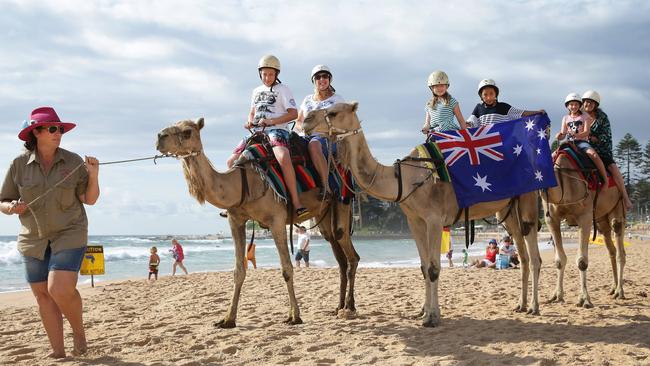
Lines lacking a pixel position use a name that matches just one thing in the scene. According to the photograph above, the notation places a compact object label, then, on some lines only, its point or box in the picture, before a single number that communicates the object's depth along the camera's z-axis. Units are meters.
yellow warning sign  16.64
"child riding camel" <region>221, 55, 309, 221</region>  8.17
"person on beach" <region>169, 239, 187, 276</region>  23.28
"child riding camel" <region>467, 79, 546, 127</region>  8.84
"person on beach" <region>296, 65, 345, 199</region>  8.29
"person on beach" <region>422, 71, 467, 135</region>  8.41
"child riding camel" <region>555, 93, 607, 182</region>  9.32
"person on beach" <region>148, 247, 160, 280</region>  20.59
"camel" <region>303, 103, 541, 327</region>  7.03
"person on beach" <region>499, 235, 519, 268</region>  19.97
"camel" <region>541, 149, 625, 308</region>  8.98
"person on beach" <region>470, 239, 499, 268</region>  20.75
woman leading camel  5.68
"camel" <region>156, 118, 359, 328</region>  6.96
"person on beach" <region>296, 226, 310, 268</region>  22.63
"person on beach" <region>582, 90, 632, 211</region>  9.78
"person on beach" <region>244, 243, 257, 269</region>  21.36
